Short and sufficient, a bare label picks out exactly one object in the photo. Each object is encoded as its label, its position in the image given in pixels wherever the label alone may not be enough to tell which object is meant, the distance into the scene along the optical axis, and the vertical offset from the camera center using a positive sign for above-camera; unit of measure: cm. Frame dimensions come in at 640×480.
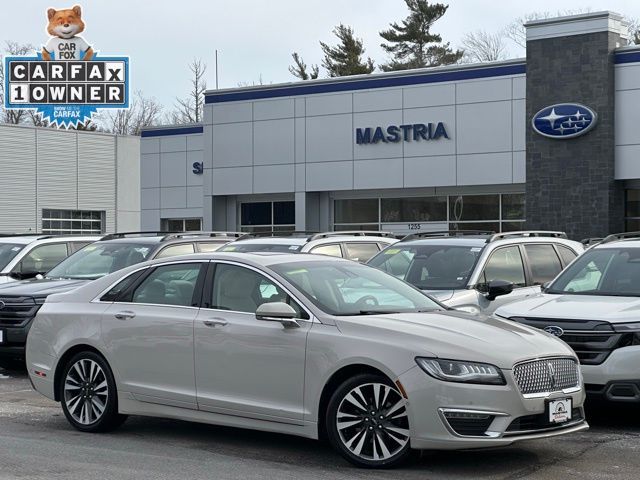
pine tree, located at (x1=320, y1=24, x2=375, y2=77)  6800 +1013
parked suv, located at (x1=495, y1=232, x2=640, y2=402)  930 -90
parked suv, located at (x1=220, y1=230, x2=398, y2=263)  1506 -38
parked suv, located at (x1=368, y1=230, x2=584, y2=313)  1199 -55
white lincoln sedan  742 -107
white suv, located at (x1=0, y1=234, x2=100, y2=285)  1622 -53
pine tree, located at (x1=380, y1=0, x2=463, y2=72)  6656 +1095
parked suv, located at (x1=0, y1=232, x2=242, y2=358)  1326 -66
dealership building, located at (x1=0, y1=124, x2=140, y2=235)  5347 +190
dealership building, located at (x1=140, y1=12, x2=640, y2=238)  2708 +199
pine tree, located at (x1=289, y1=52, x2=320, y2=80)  6931 +942
